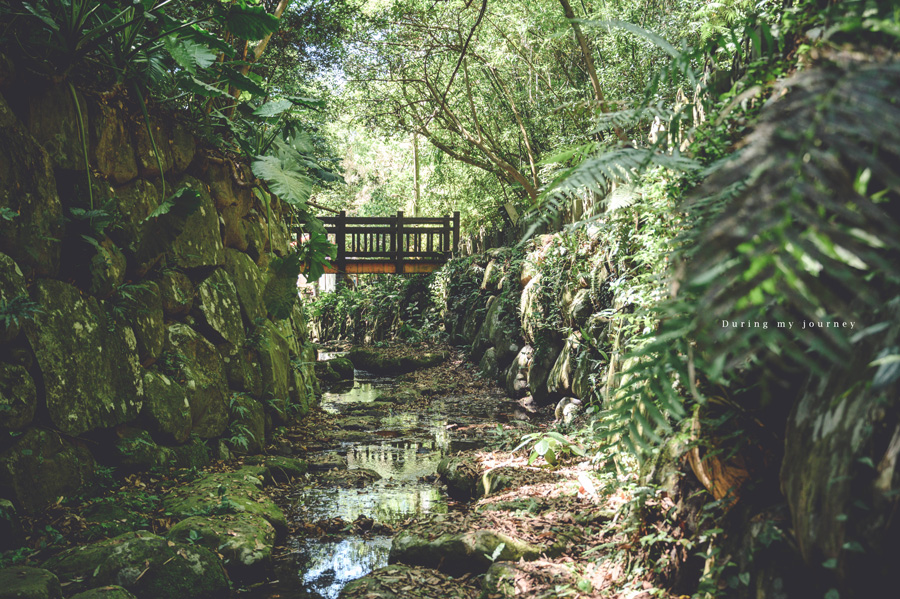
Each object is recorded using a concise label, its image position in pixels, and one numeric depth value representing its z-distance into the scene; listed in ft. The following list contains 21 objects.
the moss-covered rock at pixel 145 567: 7.84
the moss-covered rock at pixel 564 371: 17.94
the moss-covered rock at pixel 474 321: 32.07
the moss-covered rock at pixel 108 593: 7.01
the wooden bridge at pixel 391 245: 41.34
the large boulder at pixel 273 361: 17.29
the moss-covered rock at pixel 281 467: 14.17
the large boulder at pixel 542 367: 20.51
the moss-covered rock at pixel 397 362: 32.94
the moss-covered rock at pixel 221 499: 10.66
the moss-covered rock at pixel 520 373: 22.98
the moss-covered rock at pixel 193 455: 12.76
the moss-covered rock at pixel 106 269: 11.21
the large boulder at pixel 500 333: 25.68
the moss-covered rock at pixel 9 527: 8.36
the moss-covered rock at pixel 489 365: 27.14
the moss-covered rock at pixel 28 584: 6.70
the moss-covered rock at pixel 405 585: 8.09
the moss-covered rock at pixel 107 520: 9.06
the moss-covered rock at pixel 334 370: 30.53
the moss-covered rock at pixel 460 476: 13.17
